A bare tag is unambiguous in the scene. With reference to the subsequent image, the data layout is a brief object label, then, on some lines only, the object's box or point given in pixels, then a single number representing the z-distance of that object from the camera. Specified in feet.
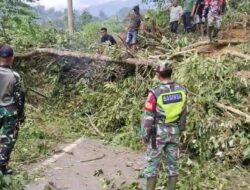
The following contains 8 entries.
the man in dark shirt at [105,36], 45.85
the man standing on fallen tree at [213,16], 38.39
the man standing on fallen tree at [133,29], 44.28
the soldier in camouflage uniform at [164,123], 19.51
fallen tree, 34.32
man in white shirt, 49.80
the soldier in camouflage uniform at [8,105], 21.49
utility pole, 85.96
